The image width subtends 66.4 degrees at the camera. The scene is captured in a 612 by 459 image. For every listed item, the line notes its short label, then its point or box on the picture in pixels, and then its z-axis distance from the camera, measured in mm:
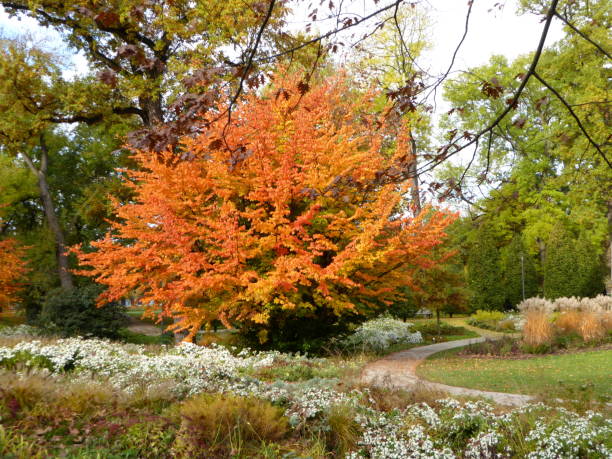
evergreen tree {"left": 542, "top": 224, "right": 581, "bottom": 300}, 23562
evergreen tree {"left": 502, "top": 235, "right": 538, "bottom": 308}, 25188
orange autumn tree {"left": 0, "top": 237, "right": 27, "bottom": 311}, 15323
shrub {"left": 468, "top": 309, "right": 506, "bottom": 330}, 19662
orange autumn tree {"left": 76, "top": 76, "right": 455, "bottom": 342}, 8852
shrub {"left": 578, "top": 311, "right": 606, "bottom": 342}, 11977
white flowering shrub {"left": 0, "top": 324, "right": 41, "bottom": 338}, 14648
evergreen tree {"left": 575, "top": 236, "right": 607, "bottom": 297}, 23500
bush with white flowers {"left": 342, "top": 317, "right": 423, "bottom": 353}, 13023
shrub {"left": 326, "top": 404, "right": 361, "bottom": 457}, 4445
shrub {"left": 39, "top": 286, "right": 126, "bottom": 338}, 14211
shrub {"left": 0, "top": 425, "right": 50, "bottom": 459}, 3439
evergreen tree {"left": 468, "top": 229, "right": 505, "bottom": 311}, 24625
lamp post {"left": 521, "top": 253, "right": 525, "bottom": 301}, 23972
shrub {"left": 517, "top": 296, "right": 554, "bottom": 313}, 14031
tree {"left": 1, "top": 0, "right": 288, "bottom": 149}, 11445
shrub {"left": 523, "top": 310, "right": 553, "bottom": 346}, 11750
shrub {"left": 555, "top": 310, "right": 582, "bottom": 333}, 12516
